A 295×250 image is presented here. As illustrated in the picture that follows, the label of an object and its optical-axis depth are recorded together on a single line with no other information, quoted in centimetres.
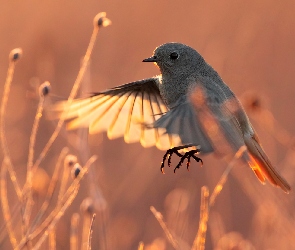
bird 676
